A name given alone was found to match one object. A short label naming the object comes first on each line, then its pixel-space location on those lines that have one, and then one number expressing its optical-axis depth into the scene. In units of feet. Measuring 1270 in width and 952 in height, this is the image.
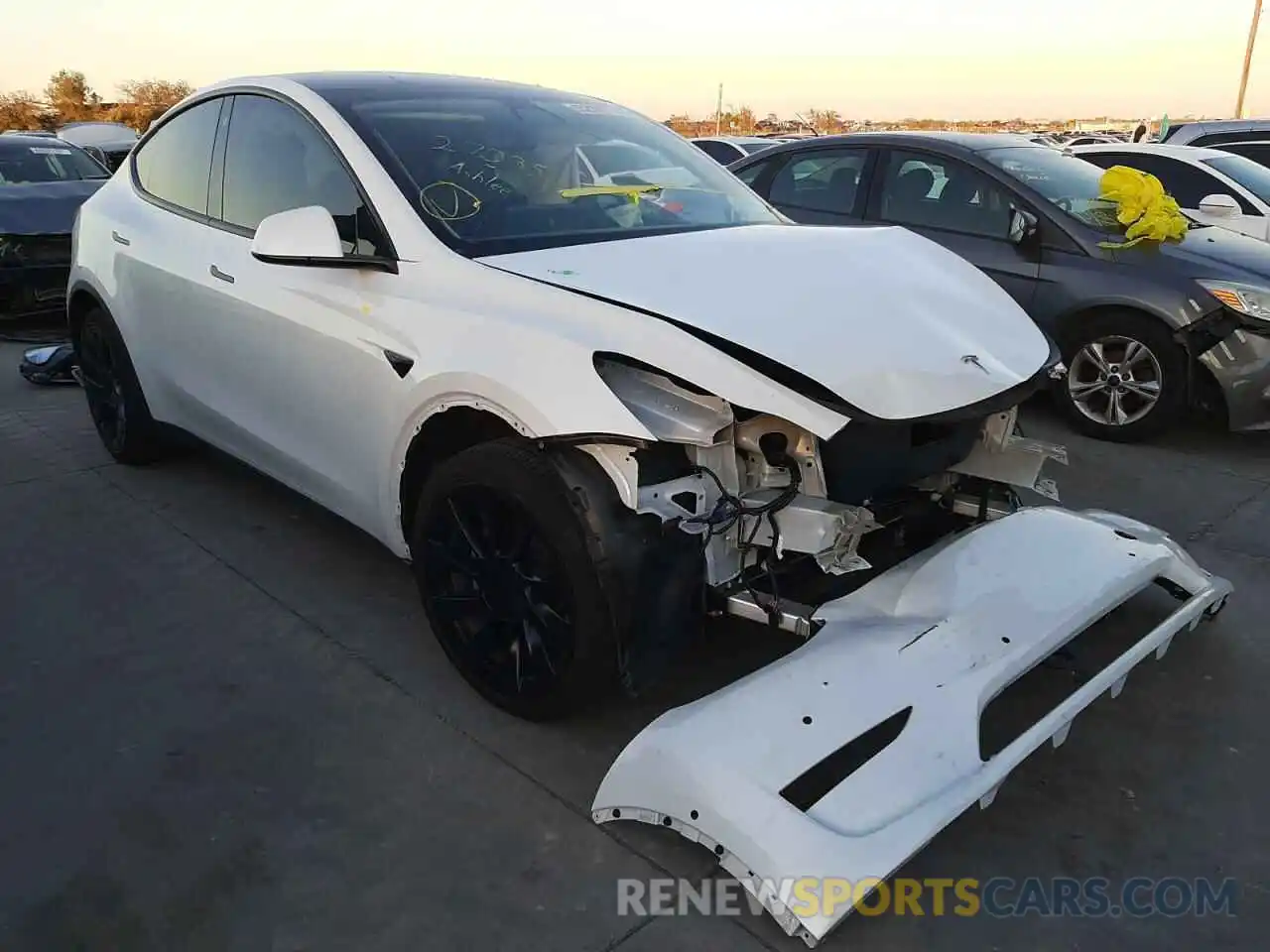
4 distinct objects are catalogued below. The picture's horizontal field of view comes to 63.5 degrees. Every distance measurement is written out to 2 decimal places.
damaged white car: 7.39
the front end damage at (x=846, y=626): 6.79
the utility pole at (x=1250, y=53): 96.73
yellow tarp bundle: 18.15
